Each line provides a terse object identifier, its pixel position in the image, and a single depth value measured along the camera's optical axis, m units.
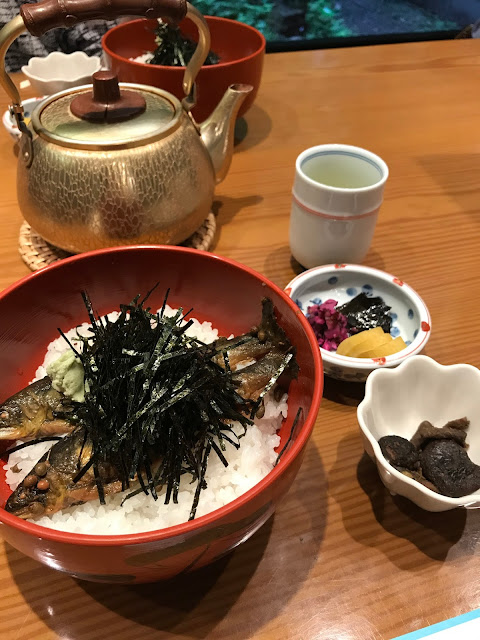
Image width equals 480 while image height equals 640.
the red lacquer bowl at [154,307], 0.23
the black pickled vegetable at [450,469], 0.30
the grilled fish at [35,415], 0.30
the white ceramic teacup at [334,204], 0.43
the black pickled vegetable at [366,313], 0.41
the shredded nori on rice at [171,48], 0.58
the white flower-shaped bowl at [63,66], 0.66
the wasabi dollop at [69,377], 0.31
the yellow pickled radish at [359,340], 0.38
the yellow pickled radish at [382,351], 0.38
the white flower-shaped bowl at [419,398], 0.34
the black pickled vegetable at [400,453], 0.32
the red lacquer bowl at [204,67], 0.54
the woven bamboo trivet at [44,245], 0.46
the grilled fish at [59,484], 0.27
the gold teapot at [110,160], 0.39
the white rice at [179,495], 0.28
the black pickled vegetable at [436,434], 0.33
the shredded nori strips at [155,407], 0.28
